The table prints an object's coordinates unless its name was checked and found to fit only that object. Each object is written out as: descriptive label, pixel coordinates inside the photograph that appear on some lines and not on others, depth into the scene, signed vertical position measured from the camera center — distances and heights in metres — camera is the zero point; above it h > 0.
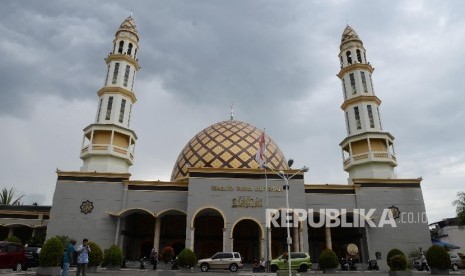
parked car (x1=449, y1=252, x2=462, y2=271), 21.50 +0.16
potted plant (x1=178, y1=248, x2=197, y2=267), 18.95 +0.13
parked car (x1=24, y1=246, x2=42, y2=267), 17.65 +0.20
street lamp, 15.51 +3.54
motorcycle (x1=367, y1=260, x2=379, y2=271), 22.98 -0.13
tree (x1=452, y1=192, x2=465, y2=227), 28.85 +4.37
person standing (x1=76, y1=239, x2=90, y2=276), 11.05 +0.11
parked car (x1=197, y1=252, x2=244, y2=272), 20.25 -0.08
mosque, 24.48 +4.48
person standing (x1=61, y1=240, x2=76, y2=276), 11.01 +0.16
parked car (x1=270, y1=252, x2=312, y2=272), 19.38 +0.01
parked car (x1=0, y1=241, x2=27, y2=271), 15.41 +0.18
